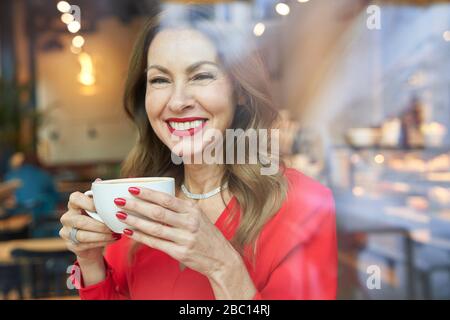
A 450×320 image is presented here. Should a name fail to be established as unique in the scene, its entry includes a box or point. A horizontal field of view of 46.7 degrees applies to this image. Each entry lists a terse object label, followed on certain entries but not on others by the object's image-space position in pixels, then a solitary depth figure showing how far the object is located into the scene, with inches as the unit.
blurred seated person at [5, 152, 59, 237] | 69.7
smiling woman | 22.0
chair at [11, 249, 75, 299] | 30.5
